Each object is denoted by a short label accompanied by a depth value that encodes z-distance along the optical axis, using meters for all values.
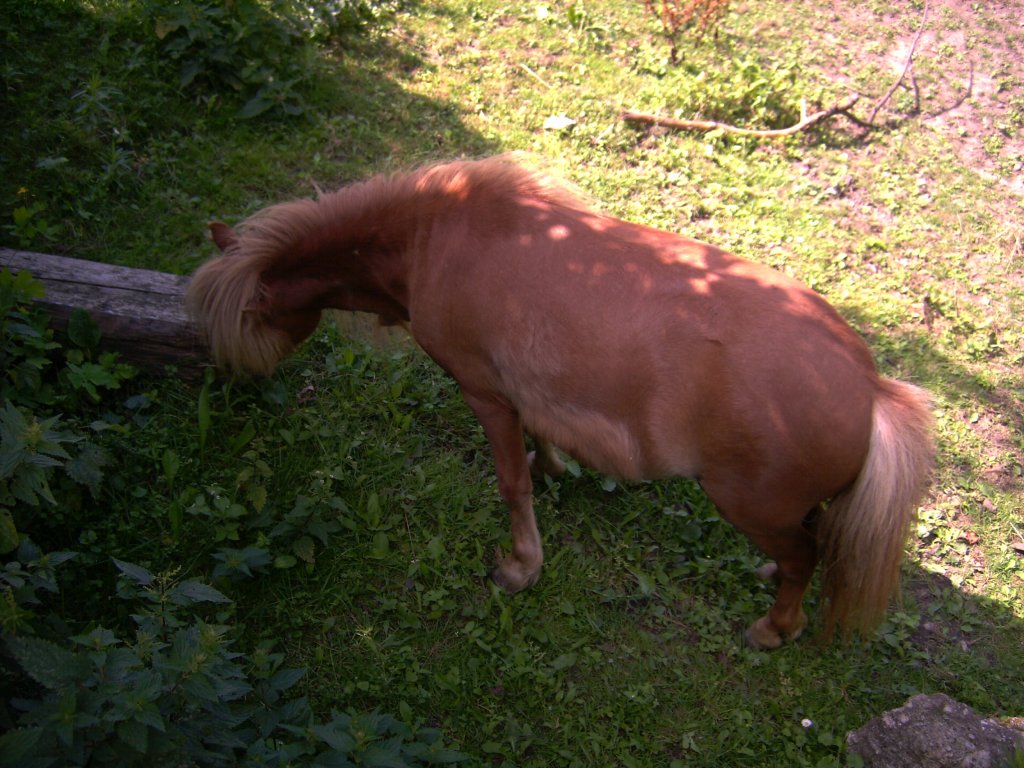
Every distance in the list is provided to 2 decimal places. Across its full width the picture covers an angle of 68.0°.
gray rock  2.80
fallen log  3.85
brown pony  2.88
